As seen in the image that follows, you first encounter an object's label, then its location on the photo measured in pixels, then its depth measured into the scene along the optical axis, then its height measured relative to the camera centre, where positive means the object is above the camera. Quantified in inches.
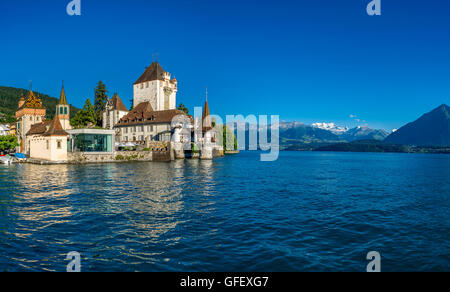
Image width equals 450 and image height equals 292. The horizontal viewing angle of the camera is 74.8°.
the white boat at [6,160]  2505.4 -81.8
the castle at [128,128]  2664.9 +248.0
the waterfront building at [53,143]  2474.2 +64.8
